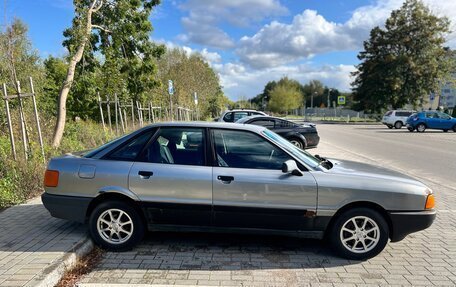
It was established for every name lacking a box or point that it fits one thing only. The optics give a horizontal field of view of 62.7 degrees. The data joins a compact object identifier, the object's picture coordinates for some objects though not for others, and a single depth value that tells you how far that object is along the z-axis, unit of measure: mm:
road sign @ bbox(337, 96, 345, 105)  49466
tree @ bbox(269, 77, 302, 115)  89938
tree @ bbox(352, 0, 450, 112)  45844
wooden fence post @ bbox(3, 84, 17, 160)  7575
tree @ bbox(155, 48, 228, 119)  27670
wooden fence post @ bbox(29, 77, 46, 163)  8141
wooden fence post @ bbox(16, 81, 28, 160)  7797
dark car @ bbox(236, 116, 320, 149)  13316
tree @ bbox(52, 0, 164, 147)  11625
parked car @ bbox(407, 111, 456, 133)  29438
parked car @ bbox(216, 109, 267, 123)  15758
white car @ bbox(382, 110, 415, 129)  34844
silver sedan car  4195
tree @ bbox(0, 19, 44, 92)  9195
